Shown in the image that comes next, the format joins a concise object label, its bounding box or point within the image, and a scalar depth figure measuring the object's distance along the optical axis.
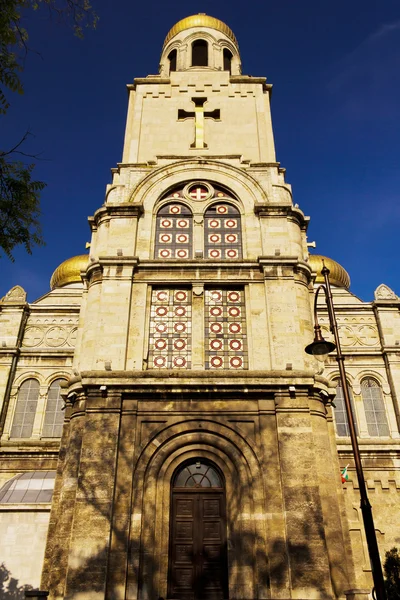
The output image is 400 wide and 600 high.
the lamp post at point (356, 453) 10.22
